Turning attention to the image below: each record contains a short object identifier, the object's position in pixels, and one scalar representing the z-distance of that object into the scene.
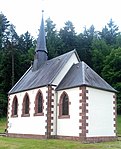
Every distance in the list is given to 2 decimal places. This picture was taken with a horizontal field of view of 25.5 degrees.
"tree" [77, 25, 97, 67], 56.94
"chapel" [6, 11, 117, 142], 21.47
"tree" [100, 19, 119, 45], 60.61
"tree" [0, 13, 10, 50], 61.03
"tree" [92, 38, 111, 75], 53.25
